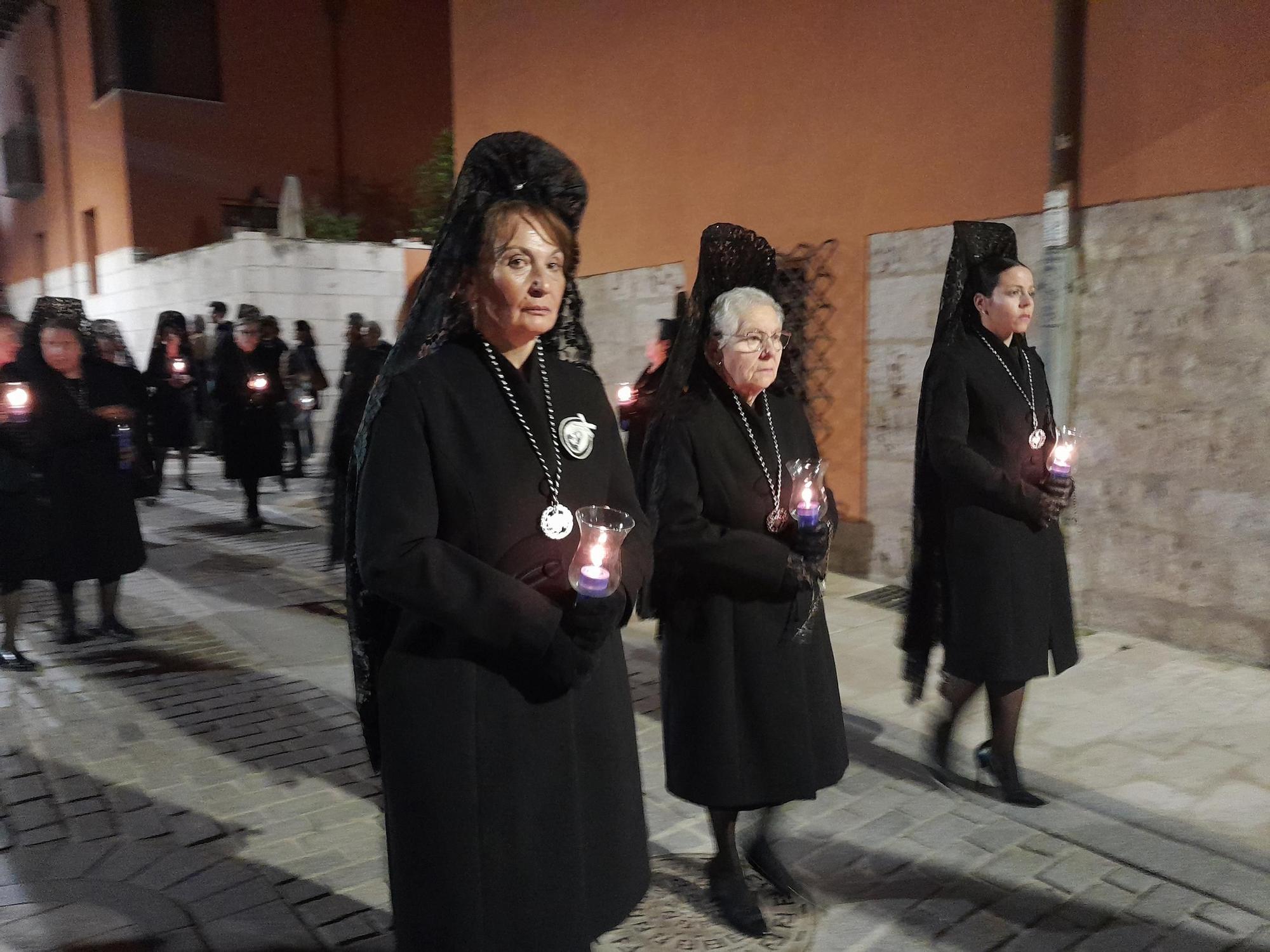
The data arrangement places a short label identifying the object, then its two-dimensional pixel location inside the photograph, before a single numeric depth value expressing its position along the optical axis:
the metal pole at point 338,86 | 19.78
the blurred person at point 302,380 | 12.28
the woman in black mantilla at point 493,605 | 1.88
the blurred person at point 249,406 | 9.29
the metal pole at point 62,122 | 20.11
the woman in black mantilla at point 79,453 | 5.45
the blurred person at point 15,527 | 5.49
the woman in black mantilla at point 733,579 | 2.75
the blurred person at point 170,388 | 10.52
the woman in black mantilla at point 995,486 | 3.49
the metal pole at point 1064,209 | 5.82
